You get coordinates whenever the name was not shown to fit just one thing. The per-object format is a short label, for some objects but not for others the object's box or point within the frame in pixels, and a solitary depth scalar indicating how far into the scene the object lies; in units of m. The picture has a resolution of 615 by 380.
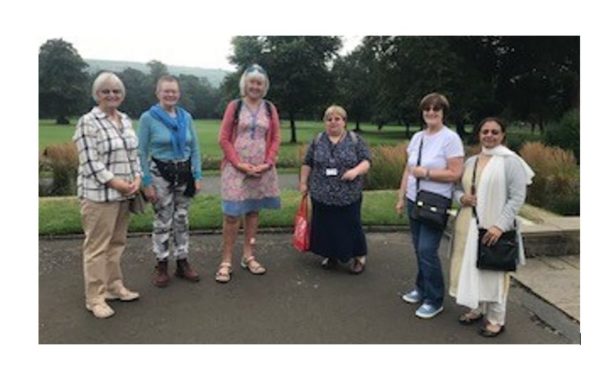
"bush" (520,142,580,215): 7.67
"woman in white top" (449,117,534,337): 3.46
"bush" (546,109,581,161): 10.71
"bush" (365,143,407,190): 10.18
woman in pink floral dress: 4.67
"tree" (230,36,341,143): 24.48
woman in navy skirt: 4.76
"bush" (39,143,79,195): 9.55
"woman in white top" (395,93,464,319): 3.79
